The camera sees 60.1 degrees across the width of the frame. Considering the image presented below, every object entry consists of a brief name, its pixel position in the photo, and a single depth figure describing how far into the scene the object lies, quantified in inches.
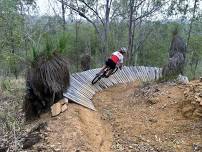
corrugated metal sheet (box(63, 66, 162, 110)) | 162.3
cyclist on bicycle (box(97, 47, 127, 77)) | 206.9
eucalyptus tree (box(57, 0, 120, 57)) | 370.8
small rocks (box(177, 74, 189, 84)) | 190.8
